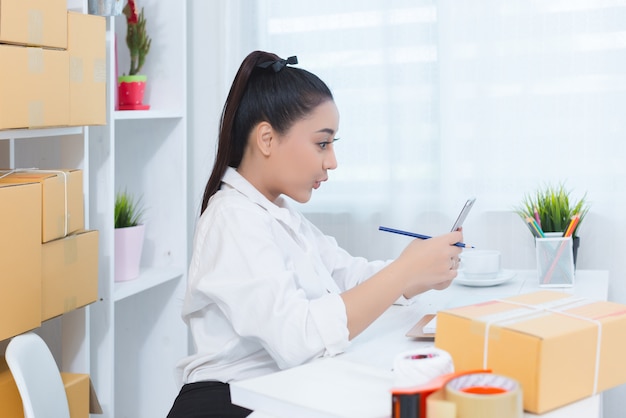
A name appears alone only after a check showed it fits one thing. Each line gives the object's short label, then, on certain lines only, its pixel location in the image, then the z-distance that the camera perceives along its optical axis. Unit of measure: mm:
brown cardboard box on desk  1906
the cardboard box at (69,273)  2387
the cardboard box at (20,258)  2273
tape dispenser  1653
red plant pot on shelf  2926
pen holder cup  2649
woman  2215
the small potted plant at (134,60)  2928
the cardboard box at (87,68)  2465
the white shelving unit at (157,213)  3024
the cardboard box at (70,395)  2315
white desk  1906
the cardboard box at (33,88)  2297
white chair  2169
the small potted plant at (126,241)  2856
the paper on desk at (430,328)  2269
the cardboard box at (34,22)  2295
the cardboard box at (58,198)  2366
